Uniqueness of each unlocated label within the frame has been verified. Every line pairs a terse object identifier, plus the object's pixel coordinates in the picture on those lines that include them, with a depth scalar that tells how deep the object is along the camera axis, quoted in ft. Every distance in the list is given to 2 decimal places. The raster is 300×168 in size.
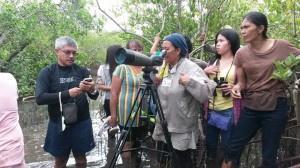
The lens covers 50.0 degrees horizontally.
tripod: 8.39
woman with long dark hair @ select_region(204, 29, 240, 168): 9.48
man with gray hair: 9.60
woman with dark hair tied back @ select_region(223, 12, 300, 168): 7.93
